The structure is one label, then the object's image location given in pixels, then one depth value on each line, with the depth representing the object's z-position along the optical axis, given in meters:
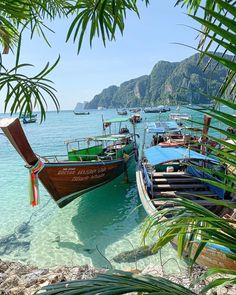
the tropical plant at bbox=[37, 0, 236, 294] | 0.62
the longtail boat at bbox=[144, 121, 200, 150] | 15.86
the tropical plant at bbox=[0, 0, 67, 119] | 1.25
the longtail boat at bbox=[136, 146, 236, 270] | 6.75
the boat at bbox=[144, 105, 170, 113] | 87.19
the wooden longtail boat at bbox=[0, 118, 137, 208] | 4.59
